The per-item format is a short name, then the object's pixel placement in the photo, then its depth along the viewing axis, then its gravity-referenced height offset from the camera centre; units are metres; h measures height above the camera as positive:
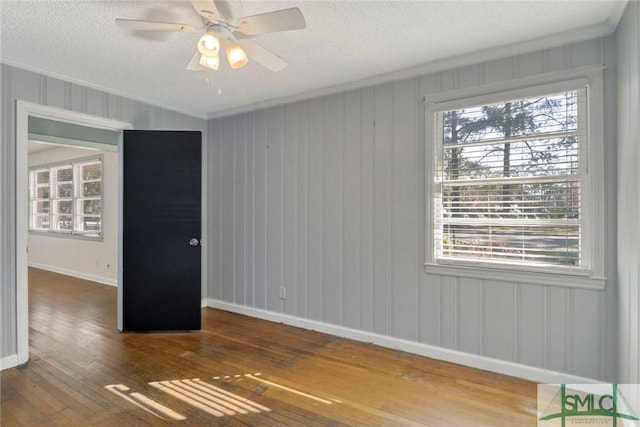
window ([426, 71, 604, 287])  2.37 +0.20
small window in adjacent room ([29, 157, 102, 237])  5.98 +0.29
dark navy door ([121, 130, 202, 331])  3.54 -0.19
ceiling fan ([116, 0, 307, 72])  1.79 +1.02
